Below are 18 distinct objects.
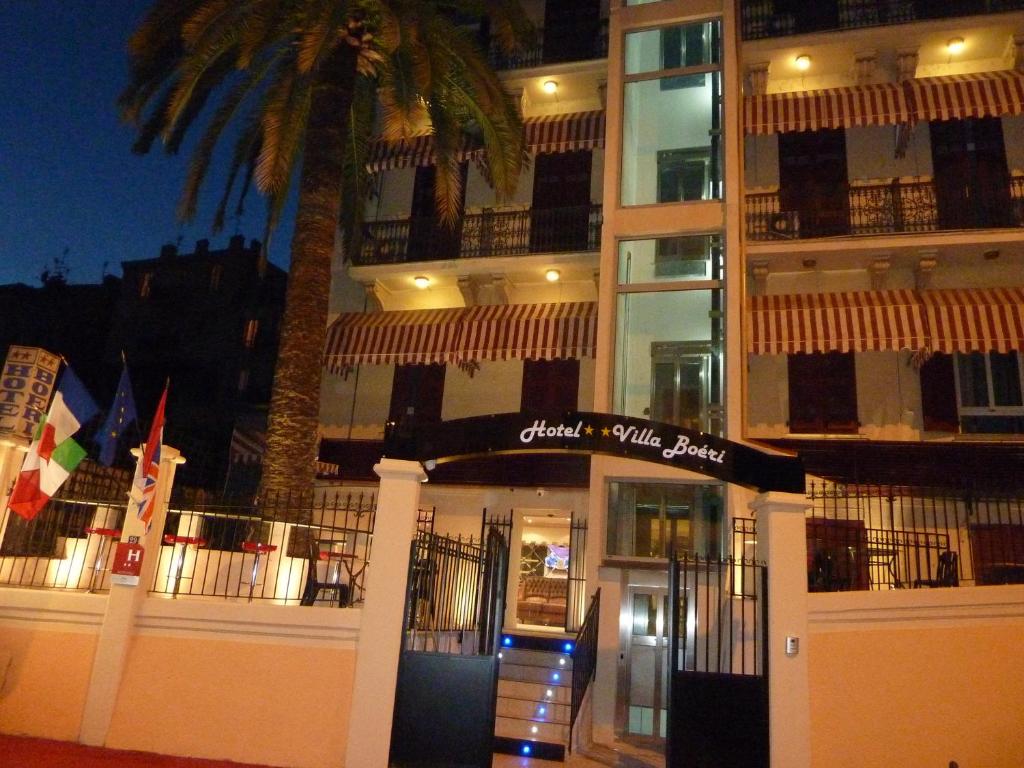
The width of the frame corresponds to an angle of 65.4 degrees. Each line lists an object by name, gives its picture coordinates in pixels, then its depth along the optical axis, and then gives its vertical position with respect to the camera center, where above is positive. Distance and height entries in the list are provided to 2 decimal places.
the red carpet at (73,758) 7.41 -1.77
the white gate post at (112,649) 8.09 -0.81
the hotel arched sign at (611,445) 7.86 +1.53
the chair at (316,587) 9.11 -0.04
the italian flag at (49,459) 8.71 +1.09
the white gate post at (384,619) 7.53 -0.29
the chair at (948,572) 10.05 +0.74
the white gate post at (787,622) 7.48 -0.02
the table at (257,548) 9.12 +0.34
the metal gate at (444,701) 7.63 -1.01
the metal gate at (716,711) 7.54 -0.90
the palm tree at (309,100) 11.93 +7.97
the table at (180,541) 8.92 +0.34
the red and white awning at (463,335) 15.06 +4.95
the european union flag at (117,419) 8.77 +1.60
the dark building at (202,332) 26.81 +8.23
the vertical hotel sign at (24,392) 9.27 +1.90
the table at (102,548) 9.41 +0.22
